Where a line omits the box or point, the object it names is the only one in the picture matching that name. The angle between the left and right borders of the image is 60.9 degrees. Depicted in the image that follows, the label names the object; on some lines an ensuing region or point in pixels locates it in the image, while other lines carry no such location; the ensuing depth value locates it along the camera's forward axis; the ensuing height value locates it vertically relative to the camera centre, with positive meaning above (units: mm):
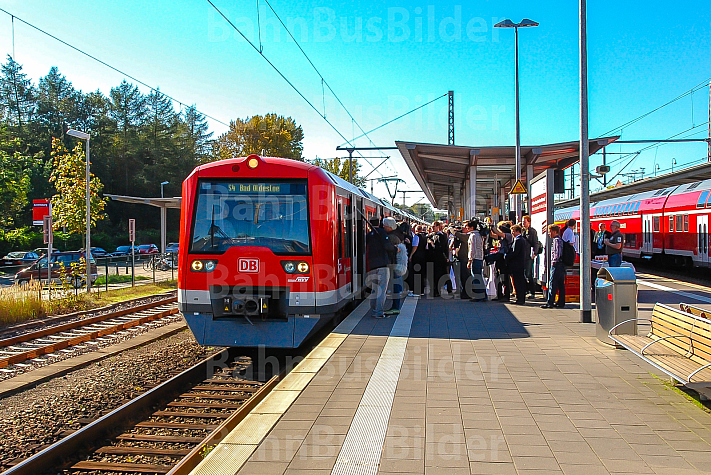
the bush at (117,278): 23452 -1448
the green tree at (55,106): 55938 +12939
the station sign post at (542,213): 12906 +610
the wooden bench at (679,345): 5199 -1108
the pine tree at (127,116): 59156 +13155
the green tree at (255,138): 49562 +8612
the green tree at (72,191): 23422 +2041
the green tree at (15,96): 55219 +13739
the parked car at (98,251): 43294 -560
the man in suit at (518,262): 11875 -436
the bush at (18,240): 40188 +270
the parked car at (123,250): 48456 -561
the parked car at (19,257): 32219 -743
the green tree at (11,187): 39438 +3769
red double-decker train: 20234 +659
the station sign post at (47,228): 16141 +422
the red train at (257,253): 8305 -148
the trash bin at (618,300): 7672 -774
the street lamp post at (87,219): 17953 +845
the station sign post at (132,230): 23903 +531
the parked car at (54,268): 21641 -968
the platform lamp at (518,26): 20172 +7237
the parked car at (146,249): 46297 -471
